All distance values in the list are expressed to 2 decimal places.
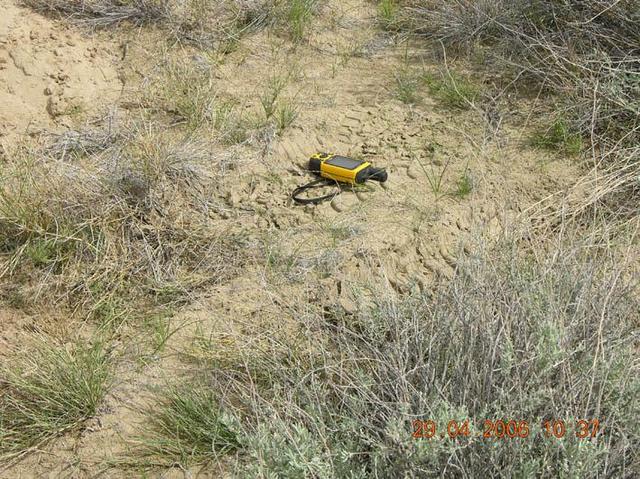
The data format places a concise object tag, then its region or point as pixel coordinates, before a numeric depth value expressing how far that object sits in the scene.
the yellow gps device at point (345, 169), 3.56
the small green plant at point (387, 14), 4.81
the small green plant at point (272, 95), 3.93
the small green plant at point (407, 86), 4.17
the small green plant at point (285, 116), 3.89
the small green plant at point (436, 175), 3.55
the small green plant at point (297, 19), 4.65
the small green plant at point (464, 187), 3.54
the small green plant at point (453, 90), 4.10
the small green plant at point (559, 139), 3.80
